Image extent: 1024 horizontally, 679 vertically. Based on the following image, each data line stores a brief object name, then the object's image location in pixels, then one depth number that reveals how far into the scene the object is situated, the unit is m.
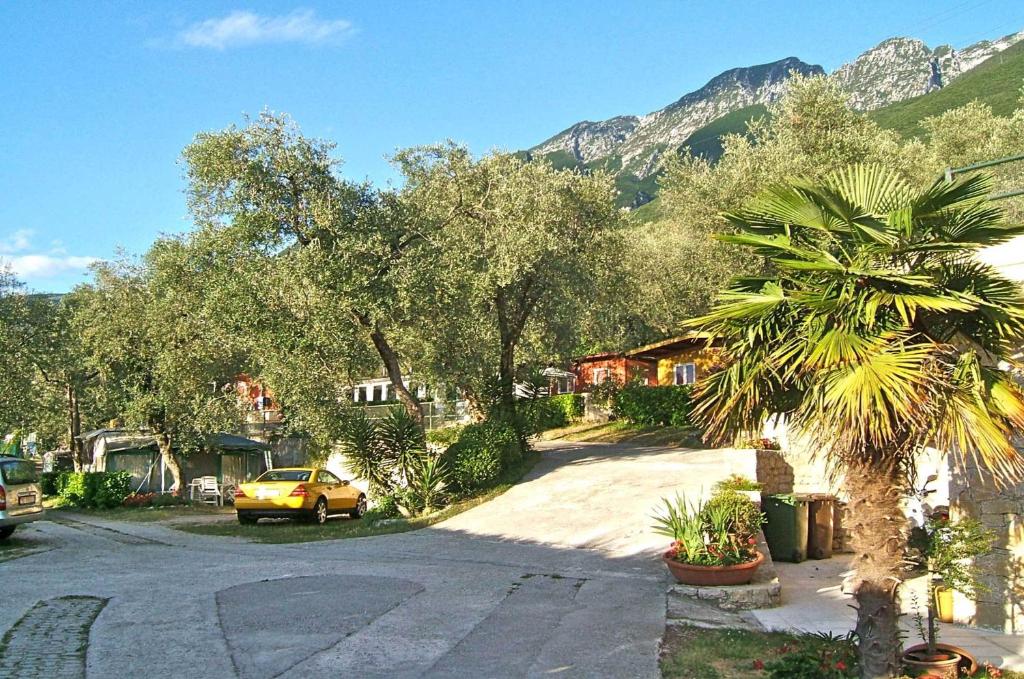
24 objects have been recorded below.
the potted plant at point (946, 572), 6.00
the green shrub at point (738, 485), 11.57
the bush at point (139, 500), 24.05
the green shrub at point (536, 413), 21.08
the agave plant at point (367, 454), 17.16
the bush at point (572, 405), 35.38
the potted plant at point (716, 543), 9.10
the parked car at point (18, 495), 13.12
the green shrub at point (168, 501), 24.17
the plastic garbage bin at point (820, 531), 12.09
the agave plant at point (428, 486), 16.77
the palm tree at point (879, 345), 5.58
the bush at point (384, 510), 16.70
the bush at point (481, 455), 17.55
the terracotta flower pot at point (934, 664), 5.92
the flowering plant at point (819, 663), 6.04
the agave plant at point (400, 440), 17.30
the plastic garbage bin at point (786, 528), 11.63
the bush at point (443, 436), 24.26
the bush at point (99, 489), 23.72
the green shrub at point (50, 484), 31.06
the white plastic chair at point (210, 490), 25.41
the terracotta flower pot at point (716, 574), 9.02
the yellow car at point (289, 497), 17.08
